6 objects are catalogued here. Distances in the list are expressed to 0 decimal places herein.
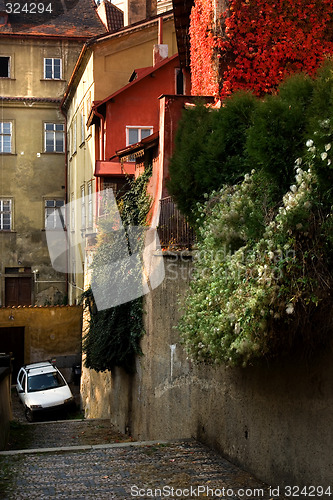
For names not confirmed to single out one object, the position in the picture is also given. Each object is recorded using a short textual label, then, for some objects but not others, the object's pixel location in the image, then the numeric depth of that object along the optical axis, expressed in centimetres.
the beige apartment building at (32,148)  3231
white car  2025
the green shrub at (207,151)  838
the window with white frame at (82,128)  2745
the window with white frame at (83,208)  2715
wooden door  3247
